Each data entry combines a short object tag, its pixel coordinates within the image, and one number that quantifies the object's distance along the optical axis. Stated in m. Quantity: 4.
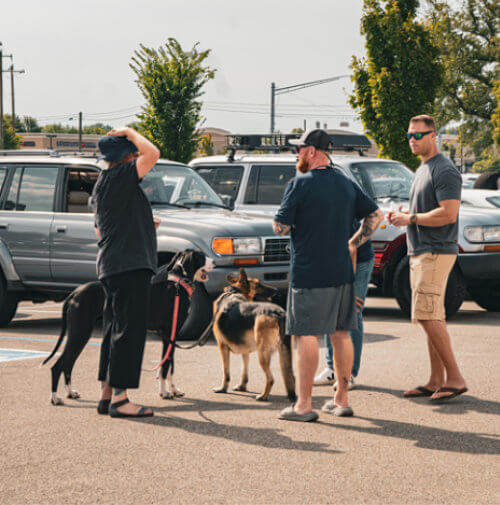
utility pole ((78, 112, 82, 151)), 77.59
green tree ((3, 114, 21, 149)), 68.91
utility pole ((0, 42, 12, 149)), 55.66
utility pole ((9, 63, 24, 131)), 77.26
